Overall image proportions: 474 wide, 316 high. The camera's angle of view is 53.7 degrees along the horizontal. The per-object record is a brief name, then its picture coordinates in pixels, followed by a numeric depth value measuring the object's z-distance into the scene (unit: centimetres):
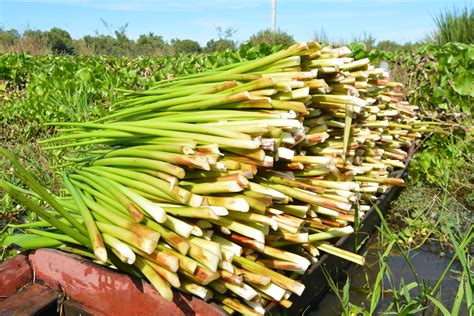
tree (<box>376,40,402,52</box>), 2205
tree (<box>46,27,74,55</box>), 3009
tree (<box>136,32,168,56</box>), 3126
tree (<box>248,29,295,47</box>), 1681
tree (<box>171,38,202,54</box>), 3088
